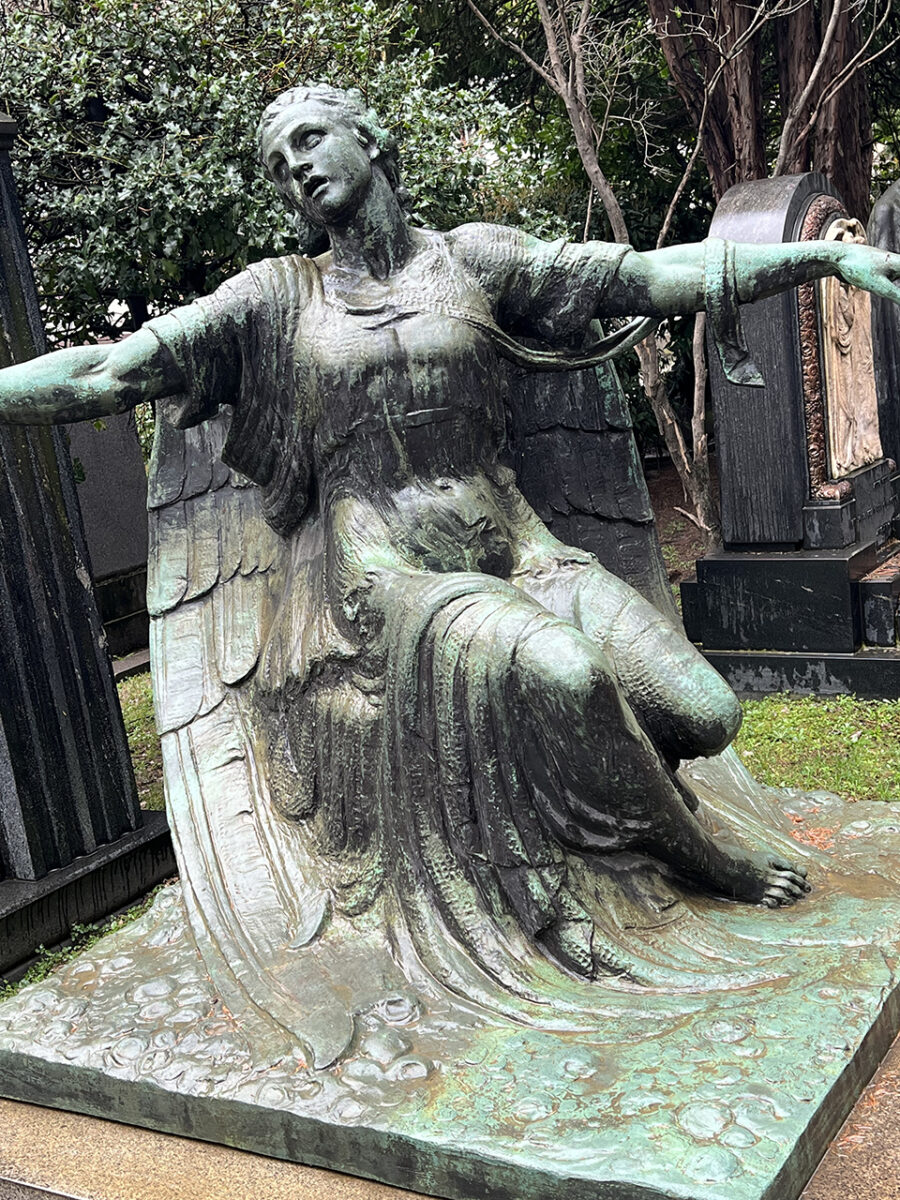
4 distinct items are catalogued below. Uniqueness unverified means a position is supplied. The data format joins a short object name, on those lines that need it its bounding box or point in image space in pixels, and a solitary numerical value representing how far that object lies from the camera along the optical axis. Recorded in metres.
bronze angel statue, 2.82
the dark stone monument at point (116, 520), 9.18
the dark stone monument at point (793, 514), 6.05
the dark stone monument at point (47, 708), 4.21
